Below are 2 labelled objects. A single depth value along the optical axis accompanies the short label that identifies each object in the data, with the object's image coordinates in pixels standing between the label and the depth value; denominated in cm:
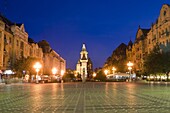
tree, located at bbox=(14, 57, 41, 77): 4134
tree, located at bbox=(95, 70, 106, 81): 5436
